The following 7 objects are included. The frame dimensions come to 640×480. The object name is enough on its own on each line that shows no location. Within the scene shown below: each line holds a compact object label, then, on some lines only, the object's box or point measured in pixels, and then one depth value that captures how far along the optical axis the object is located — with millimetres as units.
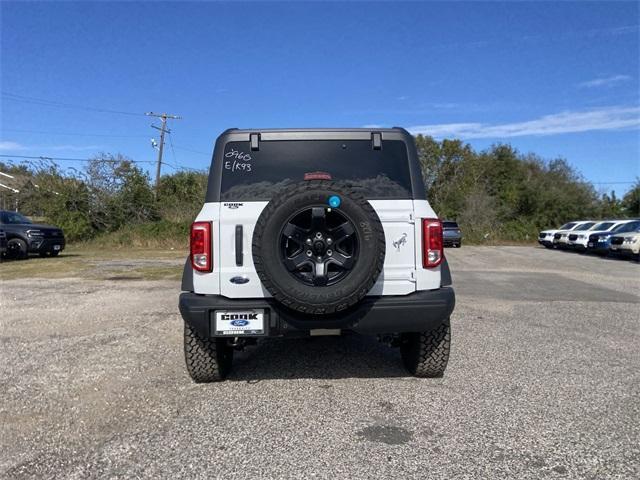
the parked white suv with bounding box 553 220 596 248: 26391
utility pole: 35944
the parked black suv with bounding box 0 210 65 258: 16844
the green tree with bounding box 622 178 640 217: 42531
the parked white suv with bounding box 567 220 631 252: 24131
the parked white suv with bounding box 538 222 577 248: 28511
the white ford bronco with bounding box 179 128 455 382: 3621
